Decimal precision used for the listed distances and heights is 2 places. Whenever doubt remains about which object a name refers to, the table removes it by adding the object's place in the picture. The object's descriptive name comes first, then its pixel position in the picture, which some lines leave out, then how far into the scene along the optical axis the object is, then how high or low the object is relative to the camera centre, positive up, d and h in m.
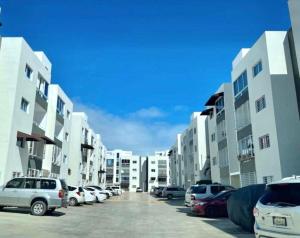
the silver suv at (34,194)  13.18 -0.82
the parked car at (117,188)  50.00 -2.06
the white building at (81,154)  37.62 +4.30
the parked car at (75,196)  20.30 -1.43
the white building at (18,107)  17.19 +5.15
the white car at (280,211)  5.12 -0.69
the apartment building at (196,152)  38.10 +4.47
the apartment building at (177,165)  56.04 +3.20
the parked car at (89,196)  22.16 -1.60
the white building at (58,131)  25.58 +5.23
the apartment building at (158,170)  93.02 +3.02
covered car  9.03 -0.97
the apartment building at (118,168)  95.96 +3.95
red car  14.22 -1.60
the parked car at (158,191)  42.98 -2.25
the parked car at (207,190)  16.61 -0.78
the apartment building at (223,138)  24.80 +4.35
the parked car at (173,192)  36.05 -1.96
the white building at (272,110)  15.89 +4.55
